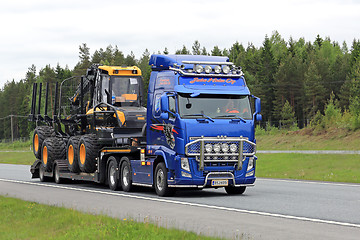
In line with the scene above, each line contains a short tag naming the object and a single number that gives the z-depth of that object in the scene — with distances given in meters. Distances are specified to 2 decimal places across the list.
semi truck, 17.52
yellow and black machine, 22.36
